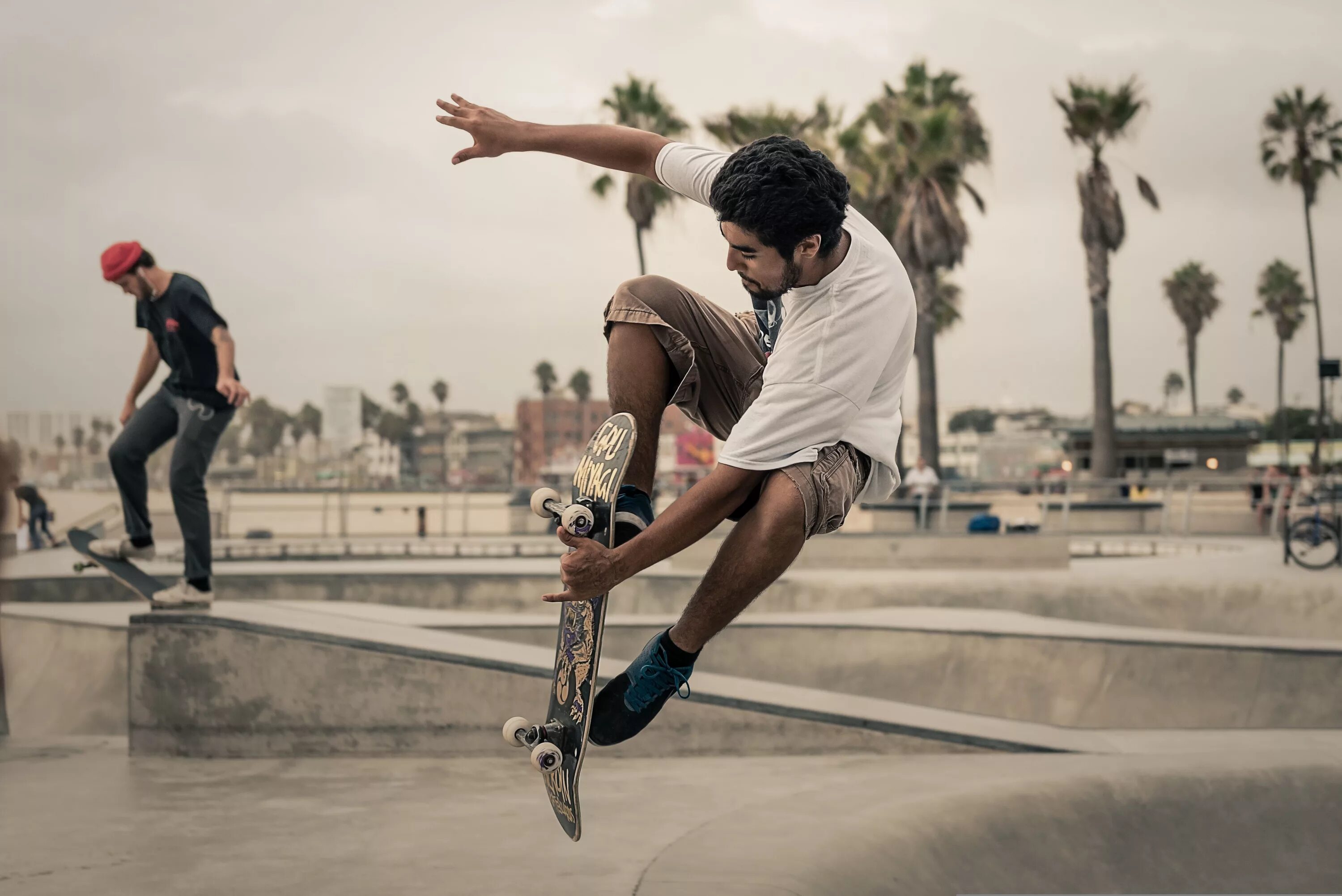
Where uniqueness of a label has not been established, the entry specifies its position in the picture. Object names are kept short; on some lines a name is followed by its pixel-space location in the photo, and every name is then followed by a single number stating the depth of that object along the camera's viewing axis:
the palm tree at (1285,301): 62.66
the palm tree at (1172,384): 121.75
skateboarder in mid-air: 2.92
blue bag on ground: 16.97
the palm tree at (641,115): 33.44
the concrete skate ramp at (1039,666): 8.01
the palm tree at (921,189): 28.88
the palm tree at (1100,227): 29.59
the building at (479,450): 123.88
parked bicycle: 14.41
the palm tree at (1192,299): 66.19
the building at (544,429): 120.69
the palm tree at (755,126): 29.39
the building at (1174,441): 46.22
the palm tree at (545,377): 126.50
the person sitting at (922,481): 19.11
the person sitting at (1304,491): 17.47
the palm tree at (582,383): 124.00
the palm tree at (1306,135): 37.31
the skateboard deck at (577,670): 3.17
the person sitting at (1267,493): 20.44
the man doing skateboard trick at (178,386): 6.13
